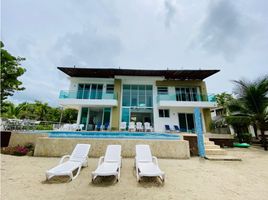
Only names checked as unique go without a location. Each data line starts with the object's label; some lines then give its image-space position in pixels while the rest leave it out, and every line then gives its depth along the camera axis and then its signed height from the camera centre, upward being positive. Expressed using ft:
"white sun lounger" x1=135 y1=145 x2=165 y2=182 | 12.36 -3.55
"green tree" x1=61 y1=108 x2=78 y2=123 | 107.20 +12.81
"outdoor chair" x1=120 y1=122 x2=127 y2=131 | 45.64 +2.27
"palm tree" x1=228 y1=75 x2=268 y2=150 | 32.76 +8.29
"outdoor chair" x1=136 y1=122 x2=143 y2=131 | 45.53 +2.17
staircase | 24.62 -2.95
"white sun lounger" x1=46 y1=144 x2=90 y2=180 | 12.92 -3.71
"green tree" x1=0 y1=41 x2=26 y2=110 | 35.25 +15.33
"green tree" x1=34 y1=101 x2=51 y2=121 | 97.25 +15.42
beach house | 48.24 +13.14
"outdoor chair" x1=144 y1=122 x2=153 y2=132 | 46.19 +1.92
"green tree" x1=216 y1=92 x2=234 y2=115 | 77.42 +21.66
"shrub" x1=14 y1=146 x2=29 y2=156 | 23.20 -3.51
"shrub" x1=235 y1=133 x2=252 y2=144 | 36.60 -0.76
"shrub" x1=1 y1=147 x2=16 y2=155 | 23.50 -3.46
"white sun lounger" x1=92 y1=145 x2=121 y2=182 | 12.45 -3.60
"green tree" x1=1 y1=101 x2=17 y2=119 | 72.93 +9.96
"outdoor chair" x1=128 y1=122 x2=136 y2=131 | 45.06 +1.96
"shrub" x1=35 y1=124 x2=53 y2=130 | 41.48 +1.23
